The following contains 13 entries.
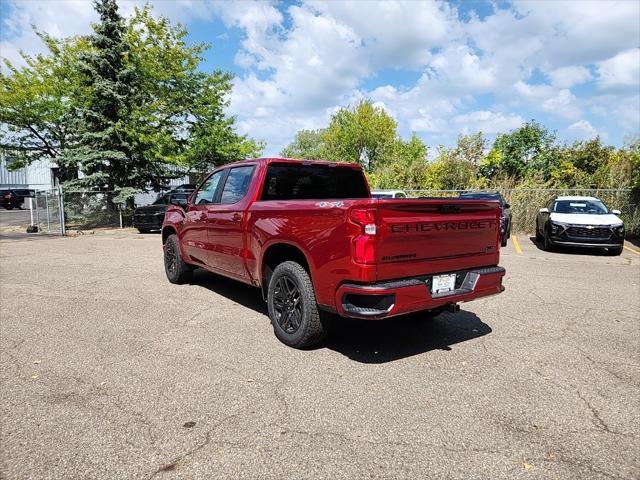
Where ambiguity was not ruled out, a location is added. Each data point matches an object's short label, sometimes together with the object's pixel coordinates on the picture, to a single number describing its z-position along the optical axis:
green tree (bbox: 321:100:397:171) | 53.91
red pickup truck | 3.82
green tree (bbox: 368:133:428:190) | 24.36
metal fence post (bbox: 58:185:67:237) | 18.23
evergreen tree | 19.42
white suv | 11.91
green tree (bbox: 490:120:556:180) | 25.97
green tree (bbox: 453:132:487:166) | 25.72
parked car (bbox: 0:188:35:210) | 37.22
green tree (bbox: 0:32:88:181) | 21.97
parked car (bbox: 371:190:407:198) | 15.46
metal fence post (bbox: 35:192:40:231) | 19.44
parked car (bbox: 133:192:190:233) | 17.85
